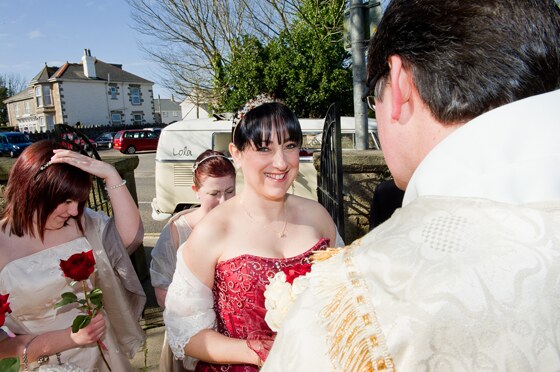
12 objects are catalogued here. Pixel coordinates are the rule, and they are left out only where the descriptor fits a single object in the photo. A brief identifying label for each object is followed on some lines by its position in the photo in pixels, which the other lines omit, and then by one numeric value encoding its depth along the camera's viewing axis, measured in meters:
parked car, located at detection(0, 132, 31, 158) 25.84
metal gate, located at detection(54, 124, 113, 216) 2.77
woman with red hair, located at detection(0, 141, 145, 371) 2.02
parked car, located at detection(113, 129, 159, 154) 26.83
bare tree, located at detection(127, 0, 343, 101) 13.65
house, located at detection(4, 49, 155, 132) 44.56
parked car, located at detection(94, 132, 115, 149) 31.44
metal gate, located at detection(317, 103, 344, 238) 2.51
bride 1.72
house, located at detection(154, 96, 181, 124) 67.54
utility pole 3.51
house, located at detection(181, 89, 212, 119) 16.05
